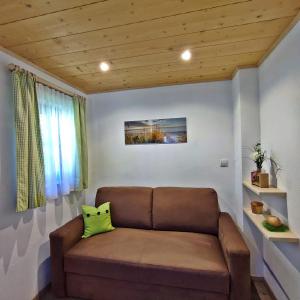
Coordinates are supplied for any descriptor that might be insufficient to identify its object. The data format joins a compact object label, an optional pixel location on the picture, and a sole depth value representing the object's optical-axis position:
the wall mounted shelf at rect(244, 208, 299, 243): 1.49
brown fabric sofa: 1.66
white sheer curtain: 2.11
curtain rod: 1.77
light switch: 2.66
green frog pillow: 2.33
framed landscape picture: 2.78
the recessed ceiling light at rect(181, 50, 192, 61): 1.87
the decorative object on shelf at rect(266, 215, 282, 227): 1.64
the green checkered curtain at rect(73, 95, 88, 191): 2.60
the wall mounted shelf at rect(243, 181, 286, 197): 1.67
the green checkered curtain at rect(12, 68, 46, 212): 1.73
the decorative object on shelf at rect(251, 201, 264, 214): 2.06
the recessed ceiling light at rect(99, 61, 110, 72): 2.06
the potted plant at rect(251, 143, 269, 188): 1.88
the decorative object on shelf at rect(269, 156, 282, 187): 1.84
